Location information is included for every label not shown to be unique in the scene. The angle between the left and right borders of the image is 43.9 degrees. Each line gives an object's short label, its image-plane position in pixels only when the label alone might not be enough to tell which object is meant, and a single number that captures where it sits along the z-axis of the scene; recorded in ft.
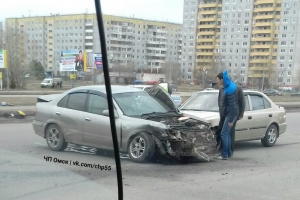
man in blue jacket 23.17
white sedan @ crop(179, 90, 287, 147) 26.66
